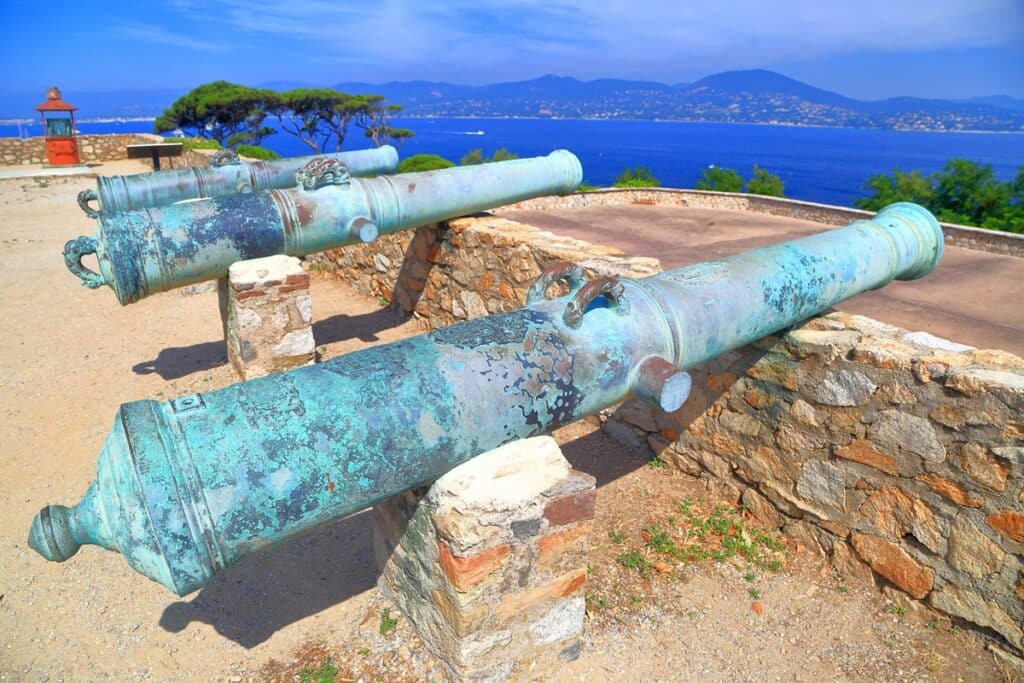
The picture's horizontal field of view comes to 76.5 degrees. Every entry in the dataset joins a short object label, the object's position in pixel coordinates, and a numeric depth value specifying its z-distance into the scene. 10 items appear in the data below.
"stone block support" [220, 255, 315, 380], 4.88
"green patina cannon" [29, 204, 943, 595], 1.72
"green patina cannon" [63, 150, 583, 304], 4.20
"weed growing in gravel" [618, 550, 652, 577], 3.60
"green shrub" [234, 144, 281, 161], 16.25
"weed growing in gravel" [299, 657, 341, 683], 2.82
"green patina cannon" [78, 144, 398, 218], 5.53
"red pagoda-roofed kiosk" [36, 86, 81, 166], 18.47
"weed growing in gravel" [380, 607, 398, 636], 3.05
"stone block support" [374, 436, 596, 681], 2.29
